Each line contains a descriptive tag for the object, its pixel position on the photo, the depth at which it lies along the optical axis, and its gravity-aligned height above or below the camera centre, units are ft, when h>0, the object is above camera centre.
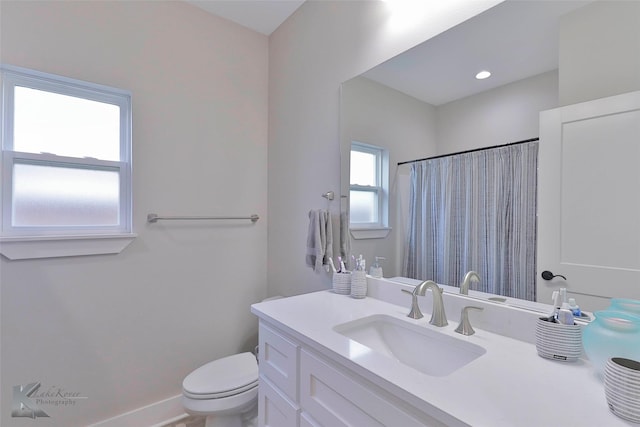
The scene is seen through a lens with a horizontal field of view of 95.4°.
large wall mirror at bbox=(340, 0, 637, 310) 2.96 +1.44
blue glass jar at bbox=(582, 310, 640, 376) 2.05 -0.91
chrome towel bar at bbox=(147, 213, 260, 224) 5.67 -0.18
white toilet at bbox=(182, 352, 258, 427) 4.48 -2.90
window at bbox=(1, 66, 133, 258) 4.66 +0.84
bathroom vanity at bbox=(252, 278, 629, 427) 1.89 -1.30
